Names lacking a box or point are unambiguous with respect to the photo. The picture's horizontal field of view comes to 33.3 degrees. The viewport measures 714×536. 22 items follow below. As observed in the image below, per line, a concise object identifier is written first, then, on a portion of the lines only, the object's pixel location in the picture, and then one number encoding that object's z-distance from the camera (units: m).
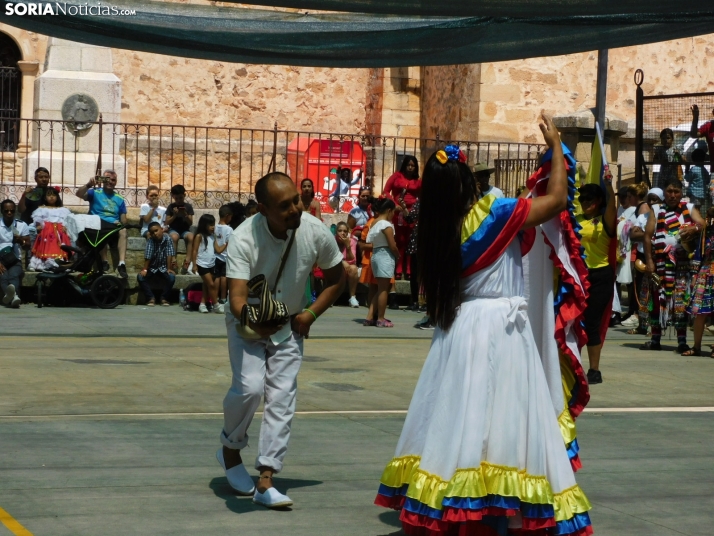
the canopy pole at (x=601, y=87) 17.42
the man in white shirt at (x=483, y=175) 11.52
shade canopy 7.00
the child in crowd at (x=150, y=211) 17.55
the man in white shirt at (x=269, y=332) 5.91
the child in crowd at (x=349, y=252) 17.53
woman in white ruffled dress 5.05
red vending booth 21.75
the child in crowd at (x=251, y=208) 16.98
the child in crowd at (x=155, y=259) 16.69
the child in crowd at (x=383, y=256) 15.08
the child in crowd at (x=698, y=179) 16.03
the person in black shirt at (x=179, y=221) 17.48
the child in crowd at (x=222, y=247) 16.37
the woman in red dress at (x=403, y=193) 17.39
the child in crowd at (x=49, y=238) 16.03
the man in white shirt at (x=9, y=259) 15.62
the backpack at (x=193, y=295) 16.23
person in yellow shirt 10.12
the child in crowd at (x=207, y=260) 16.16
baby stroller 16.02
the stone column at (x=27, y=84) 25.66
